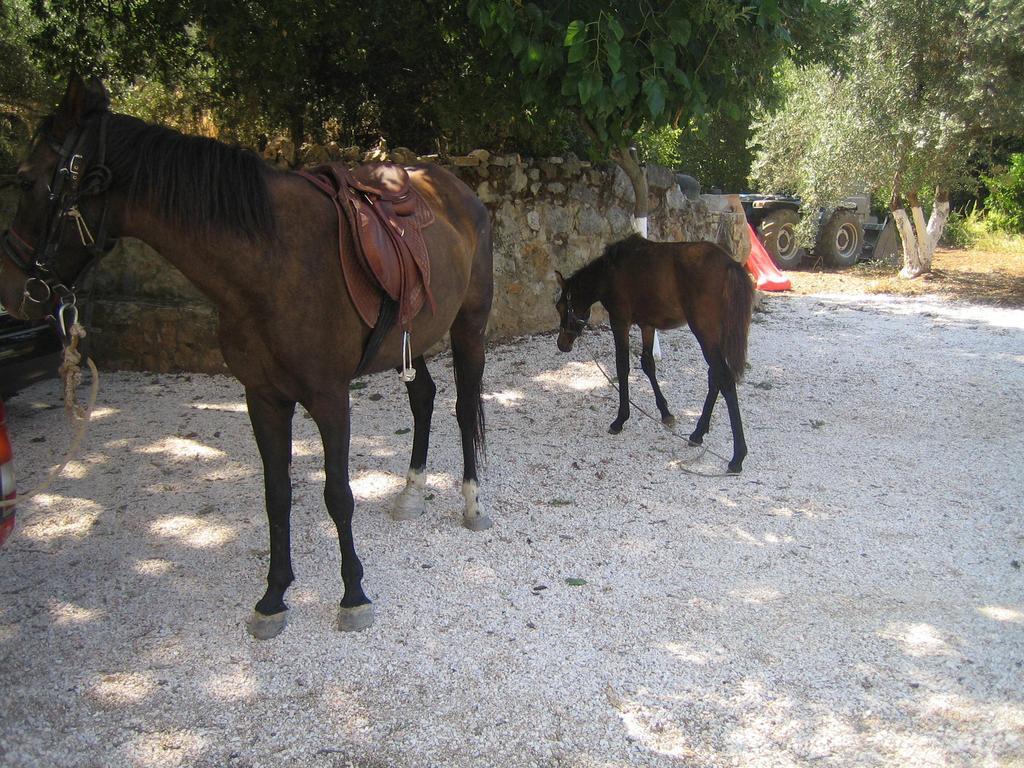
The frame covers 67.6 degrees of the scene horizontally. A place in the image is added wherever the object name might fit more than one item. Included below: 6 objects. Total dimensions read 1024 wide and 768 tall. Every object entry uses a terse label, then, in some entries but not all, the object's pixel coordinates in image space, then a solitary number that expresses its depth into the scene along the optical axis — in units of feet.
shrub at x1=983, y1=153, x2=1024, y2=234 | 53.21
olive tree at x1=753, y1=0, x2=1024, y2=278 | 31.73
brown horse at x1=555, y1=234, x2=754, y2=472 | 16.01
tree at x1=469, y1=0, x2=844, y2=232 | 13.76
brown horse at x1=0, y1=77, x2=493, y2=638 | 8.30
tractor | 43.34
